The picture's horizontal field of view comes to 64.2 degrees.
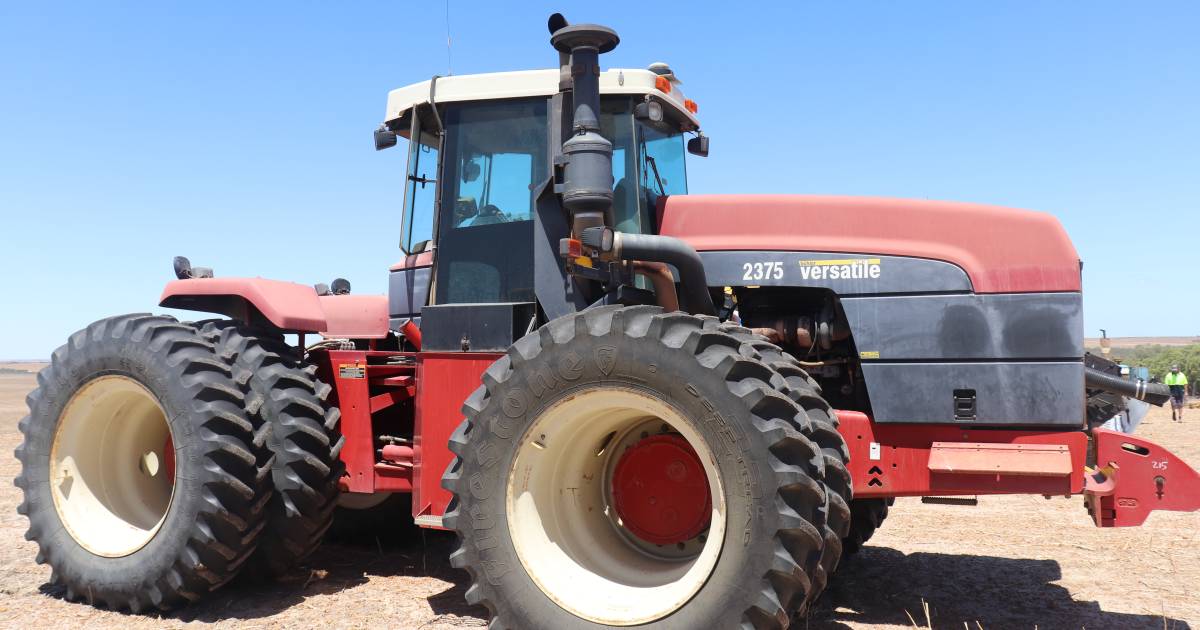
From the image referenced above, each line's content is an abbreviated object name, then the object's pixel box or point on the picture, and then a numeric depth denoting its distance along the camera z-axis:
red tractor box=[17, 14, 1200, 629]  4.30
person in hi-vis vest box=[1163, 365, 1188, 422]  21.31
